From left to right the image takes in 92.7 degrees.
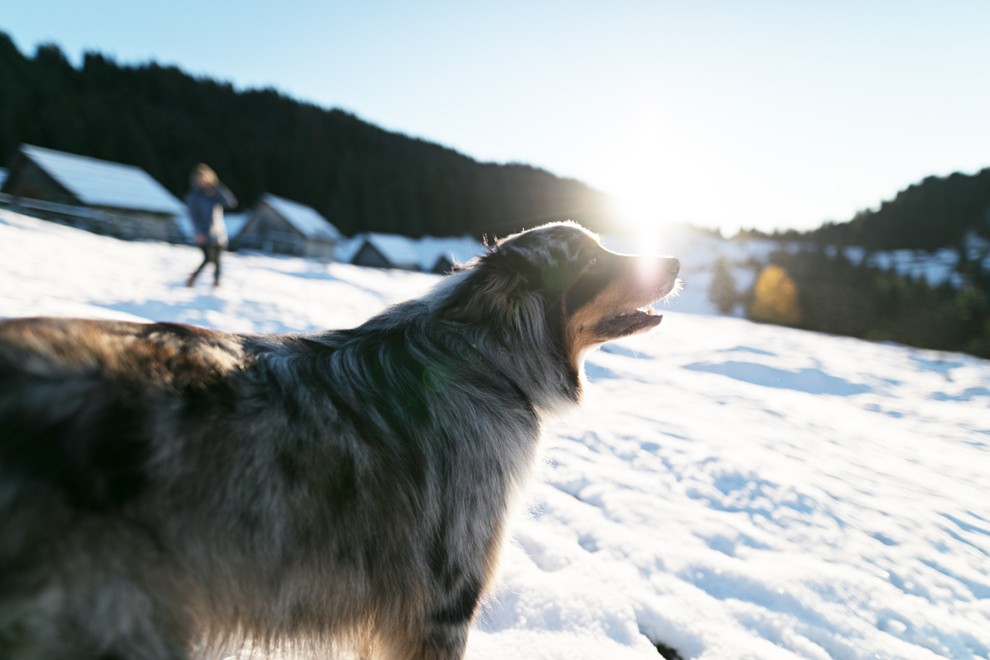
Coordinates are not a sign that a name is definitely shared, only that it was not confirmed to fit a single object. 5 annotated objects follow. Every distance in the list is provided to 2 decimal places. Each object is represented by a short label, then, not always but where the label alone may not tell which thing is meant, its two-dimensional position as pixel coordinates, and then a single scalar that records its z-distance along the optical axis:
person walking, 9.41
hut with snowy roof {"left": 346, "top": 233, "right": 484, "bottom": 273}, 45.06
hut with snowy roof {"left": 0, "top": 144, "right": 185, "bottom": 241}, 27.27
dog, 1.00
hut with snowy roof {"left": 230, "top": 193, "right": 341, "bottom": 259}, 41.12
